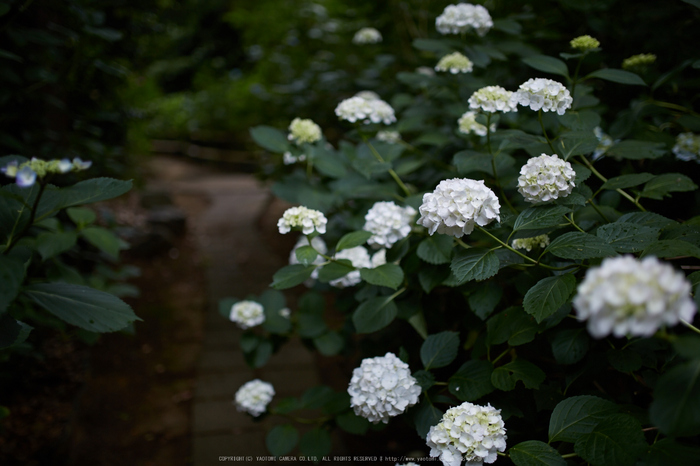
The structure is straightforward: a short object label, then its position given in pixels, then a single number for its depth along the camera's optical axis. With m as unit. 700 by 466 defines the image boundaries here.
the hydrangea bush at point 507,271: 0.79
